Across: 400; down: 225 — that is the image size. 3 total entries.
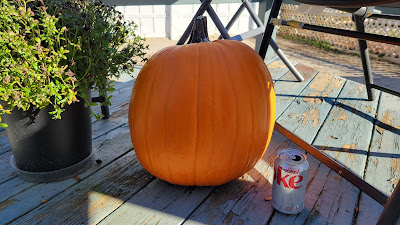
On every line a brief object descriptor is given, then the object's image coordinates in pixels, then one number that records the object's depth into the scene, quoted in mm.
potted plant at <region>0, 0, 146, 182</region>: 889
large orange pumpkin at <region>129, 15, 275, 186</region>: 1001
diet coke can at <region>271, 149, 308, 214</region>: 965
